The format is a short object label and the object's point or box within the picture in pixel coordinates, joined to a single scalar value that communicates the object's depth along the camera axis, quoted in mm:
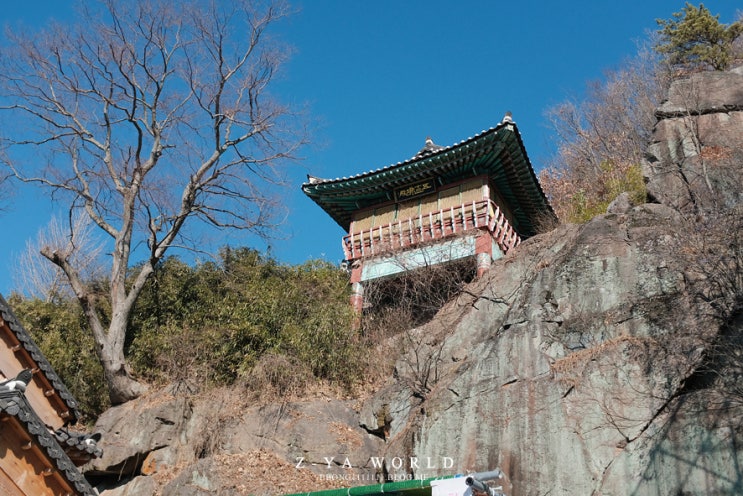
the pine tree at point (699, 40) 22031
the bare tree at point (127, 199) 16578
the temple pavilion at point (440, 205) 17688
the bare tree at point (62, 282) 21928
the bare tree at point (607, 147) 22234
